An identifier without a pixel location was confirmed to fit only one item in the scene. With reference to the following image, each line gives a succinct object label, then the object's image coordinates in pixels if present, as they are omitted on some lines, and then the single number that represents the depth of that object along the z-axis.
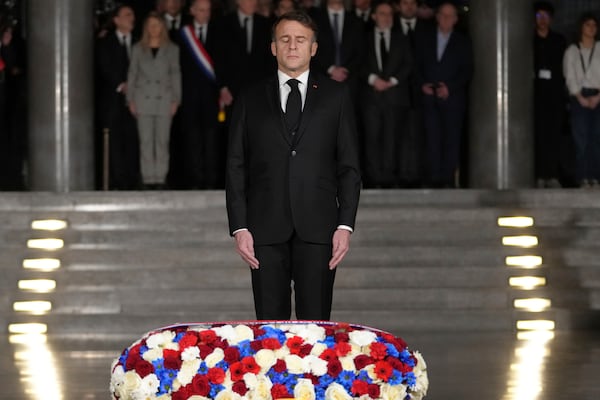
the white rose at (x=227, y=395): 9.85
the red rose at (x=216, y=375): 9.87
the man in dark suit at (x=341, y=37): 27.52
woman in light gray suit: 27.95
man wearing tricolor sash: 28.23
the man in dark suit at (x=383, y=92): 27.78
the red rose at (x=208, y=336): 9.98
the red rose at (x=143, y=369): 9.86
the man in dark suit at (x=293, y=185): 11.37
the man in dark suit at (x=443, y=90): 28.42
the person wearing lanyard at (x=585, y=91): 28.77
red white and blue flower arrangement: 9.83
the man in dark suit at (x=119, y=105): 28.84
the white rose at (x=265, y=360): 9.82
